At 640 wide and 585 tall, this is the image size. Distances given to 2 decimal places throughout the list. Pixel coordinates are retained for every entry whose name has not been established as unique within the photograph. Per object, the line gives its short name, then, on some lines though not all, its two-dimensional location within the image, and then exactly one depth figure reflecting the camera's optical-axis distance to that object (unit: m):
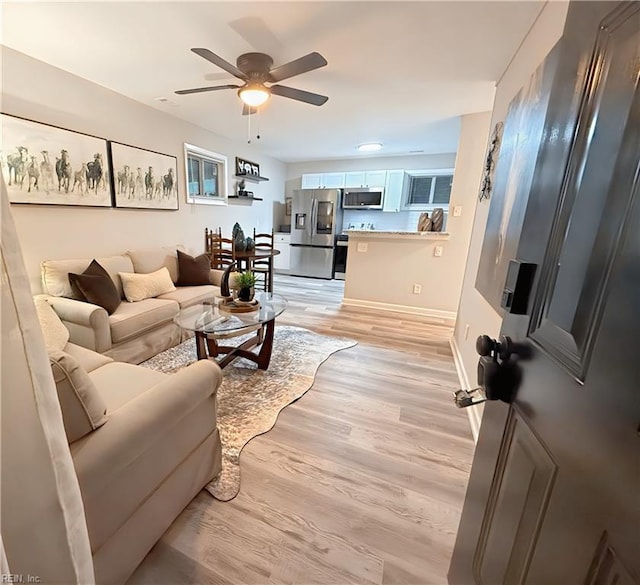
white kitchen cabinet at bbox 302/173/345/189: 6.13
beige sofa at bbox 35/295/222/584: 0.88
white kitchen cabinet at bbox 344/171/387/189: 5.75
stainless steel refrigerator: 6.06
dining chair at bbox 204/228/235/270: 4.30
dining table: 4.22
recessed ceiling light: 4.74
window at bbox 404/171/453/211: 5.51
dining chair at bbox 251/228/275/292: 4.62
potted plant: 2.29
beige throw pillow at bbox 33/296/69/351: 1.59
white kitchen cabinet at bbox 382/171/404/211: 5.62
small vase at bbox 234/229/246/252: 4.13
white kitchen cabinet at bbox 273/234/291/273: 6.52
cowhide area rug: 1.62
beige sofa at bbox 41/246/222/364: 2.17
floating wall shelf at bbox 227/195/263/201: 5.10
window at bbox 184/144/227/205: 4.17
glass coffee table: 2.15
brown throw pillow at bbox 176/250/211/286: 3.51
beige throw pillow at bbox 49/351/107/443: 0.87
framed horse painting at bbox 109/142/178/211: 3.14
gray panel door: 0.39
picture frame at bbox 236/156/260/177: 5.10
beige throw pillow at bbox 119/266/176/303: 2.80
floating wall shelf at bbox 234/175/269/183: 5.18
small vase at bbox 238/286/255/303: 2.31
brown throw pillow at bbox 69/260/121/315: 2.42
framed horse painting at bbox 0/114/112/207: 2.33
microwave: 5.79
